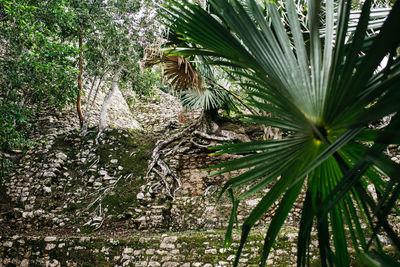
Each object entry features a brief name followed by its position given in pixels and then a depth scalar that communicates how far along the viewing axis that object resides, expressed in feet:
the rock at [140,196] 16.25
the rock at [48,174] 17.57
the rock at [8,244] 11.97
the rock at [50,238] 12.02
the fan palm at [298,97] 2.43
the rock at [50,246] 11.79
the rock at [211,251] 10.64
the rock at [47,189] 16.69
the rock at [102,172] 18.51
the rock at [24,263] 11.58
